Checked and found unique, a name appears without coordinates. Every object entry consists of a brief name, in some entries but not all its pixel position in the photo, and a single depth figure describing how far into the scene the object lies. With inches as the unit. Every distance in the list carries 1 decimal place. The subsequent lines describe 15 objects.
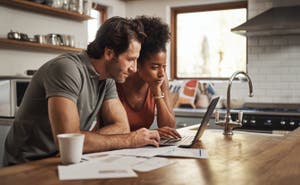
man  63.9
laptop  70.1
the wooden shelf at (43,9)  139.2
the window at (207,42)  188.4
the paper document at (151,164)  50.6
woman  91.8
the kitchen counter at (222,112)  144.7
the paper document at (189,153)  60.1
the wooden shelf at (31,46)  136.0
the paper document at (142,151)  59.2
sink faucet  88.1
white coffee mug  51.3
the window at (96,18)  193.2
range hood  151.4
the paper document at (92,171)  46.4
